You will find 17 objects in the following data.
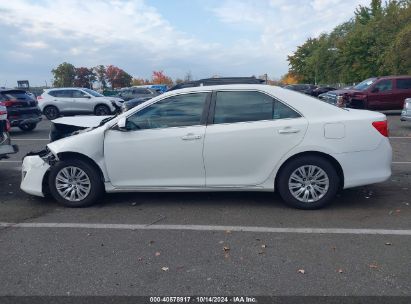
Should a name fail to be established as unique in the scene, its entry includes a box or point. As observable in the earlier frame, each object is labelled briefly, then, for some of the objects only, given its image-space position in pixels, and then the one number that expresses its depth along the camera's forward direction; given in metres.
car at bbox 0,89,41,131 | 14.02
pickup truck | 18.17
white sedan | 5.12
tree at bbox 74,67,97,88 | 75.62
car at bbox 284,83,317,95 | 35.95
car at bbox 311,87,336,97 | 34.31
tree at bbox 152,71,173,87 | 80.12
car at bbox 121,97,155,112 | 20.54
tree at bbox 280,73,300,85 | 66.99
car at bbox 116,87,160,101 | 27.52
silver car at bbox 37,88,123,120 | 20.95
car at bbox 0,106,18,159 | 7.05
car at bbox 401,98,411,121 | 12.91
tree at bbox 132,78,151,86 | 83.55
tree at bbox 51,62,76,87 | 74.44
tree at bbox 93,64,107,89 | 77.69
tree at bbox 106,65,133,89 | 78.62
